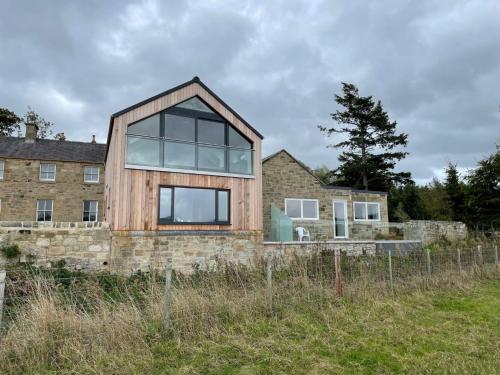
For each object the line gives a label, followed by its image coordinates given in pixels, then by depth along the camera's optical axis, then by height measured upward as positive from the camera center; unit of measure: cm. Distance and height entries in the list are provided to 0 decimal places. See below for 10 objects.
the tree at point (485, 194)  2195 +163
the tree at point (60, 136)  3289 +864
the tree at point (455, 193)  2392 +182
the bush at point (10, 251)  1070 -93
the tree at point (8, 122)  3248 +994
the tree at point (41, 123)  3470 +1057
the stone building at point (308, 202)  1788 +97
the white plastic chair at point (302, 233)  1680 -69
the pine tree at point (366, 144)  3269 +754
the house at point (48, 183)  2122 +253
